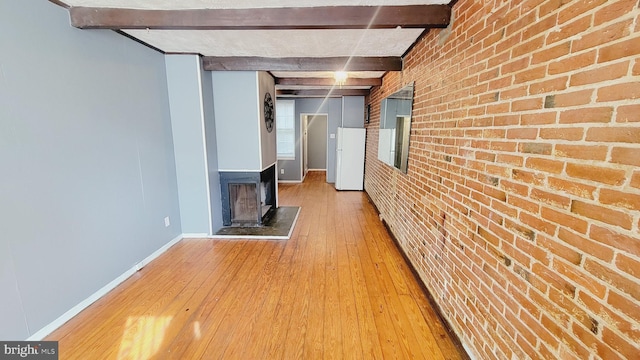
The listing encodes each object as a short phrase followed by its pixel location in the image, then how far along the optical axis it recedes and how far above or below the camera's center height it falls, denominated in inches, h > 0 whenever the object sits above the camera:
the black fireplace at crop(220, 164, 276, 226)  150.9 -38.4
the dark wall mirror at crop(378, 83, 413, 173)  120.3 +5.3
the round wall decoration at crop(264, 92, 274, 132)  158.7 +16.1
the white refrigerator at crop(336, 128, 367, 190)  247.9 -22.5
